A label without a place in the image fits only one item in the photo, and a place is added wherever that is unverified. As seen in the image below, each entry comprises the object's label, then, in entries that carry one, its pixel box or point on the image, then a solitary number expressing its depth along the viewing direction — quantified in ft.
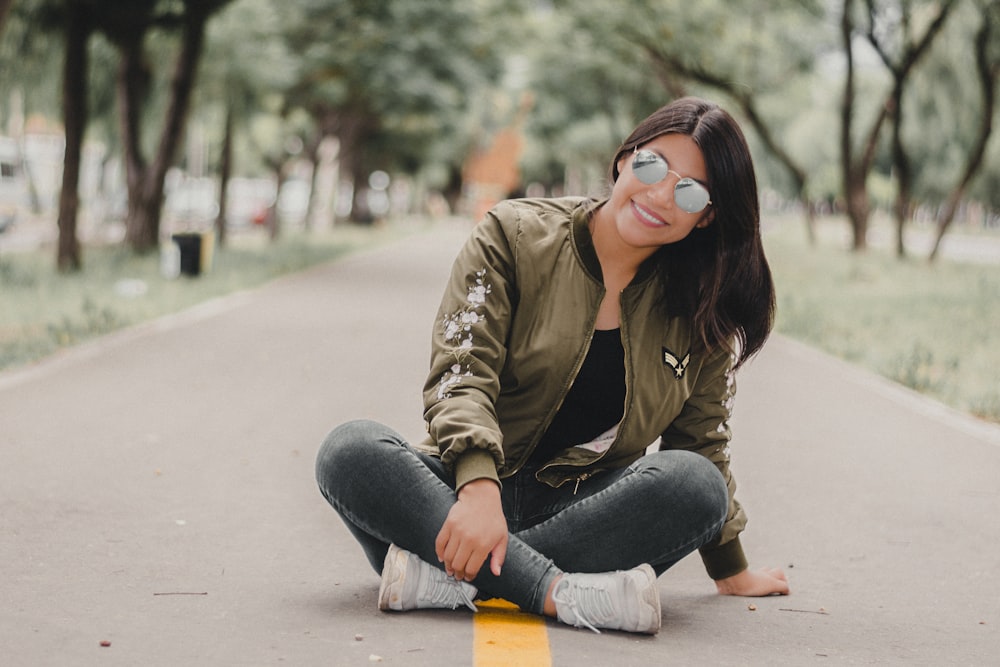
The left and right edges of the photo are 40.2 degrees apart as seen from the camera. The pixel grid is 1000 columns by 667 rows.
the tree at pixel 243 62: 82.12
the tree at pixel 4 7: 36.88
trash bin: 60.59
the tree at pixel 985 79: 81.76
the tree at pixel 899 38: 80.05
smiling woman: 11.77
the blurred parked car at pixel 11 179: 127.54
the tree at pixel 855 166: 86.63
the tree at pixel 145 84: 65.46
